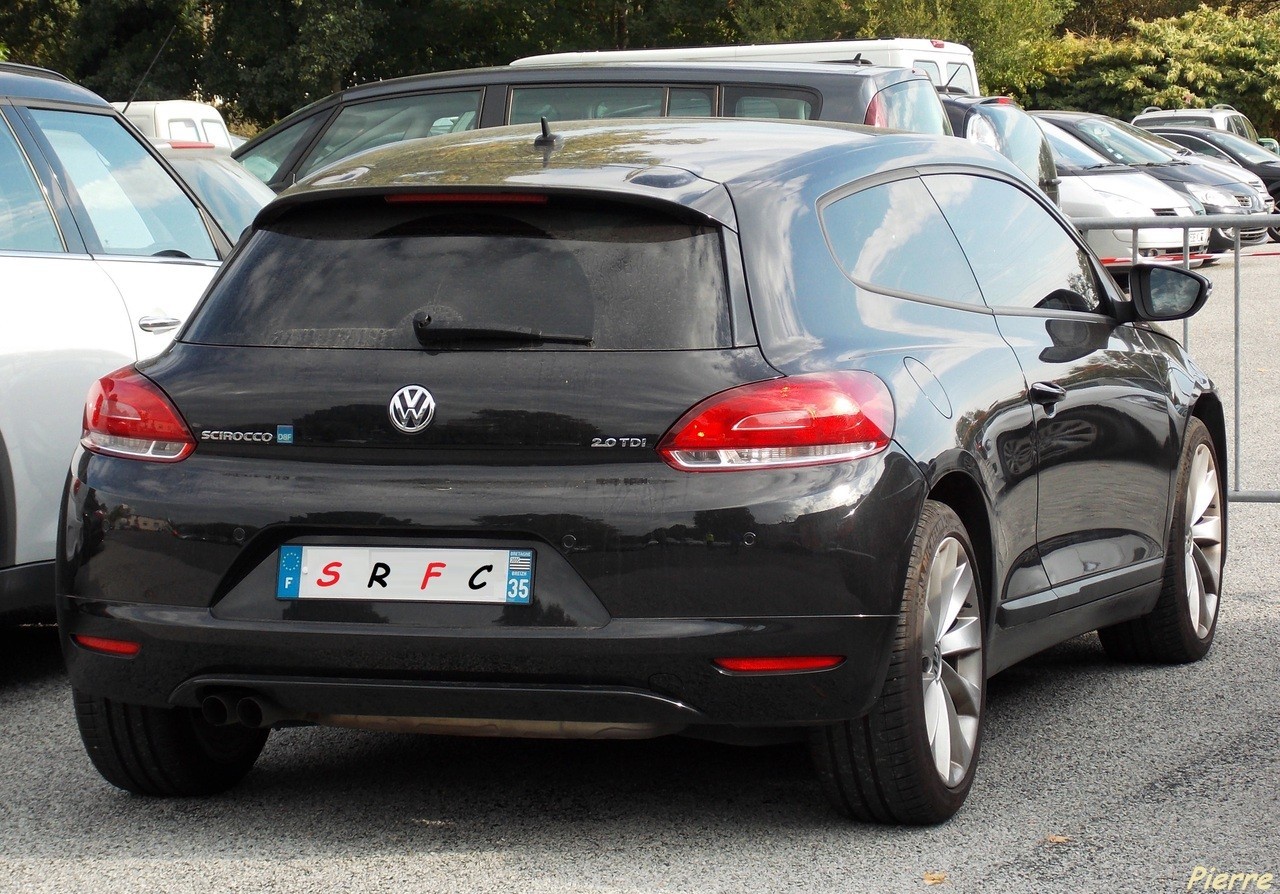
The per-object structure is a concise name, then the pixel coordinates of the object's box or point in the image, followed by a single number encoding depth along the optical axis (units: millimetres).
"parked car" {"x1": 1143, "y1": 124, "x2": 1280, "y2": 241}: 30125
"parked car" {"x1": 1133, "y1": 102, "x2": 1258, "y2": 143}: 33344
